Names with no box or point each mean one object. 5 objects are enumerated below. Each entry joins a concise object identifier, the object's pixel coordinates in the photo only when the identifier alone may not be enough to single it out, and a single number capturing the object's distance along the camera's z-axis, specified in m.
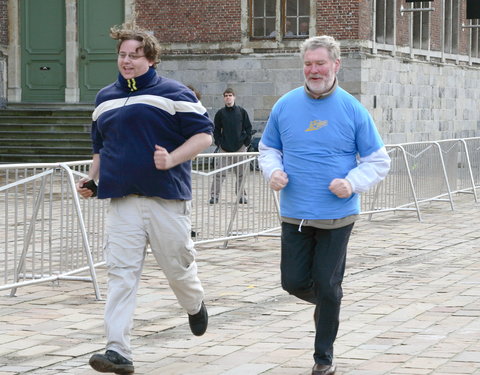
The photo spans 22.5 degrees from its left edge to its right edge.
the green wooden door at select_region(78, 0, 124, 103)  27.73
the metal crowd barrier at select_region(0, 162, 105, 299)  8.85
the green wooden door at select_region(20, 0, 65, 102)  27.95
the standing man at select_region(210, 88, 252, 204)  18.98
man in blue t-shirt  6.39
